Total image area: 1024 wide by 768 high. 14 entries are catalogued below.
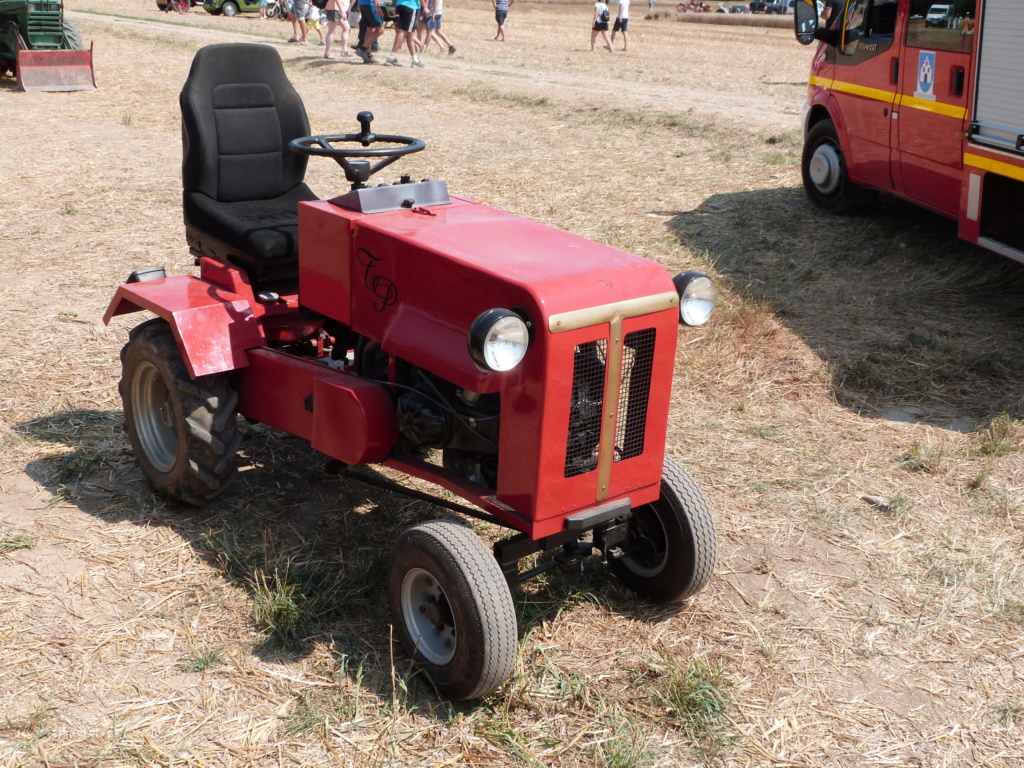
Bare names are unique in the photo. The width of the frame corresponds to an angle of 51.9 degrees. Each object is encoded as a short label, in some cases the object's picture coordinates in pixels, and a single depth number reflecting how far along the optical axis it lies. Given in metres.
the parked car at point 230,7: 31.41
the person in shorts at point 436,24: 20.38
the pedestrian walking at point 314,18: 24.17
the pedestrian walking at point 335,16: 18.48
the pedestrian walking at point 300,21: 21.37
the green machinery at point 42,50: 15.17
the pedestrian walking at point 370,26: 18.05
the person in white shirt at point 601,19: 23.19
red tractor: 3.12
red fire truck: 6.07
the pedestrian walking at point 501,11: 25.44
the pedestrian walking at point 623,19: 23.70
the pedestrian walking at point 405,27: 17.78
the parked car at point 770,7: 49.59
